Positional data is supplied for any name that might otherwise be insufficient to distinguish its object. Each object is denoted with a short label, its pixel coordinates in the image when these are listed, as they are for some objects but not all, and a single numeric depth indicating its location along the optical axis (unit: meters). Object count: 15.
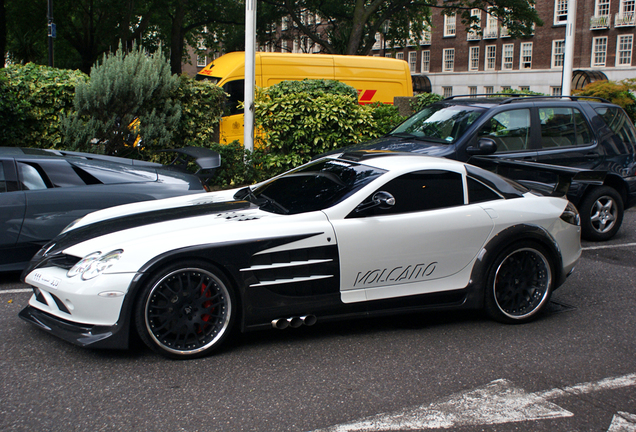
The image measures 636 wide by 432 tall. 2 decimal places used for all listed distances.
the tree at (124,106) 10.13
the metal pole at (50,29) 22.53
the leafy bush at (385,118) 11.84
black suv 8.27
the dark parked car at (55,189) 5.83
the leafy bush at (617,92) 17.89
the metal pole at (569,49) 15.47
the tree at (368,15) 28.58
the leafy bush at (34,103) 9.98
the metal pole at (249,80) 10.76
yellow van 14.38
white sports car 3.99
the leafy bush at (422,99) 14.12
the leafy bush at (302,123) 11.07
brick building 42.19
